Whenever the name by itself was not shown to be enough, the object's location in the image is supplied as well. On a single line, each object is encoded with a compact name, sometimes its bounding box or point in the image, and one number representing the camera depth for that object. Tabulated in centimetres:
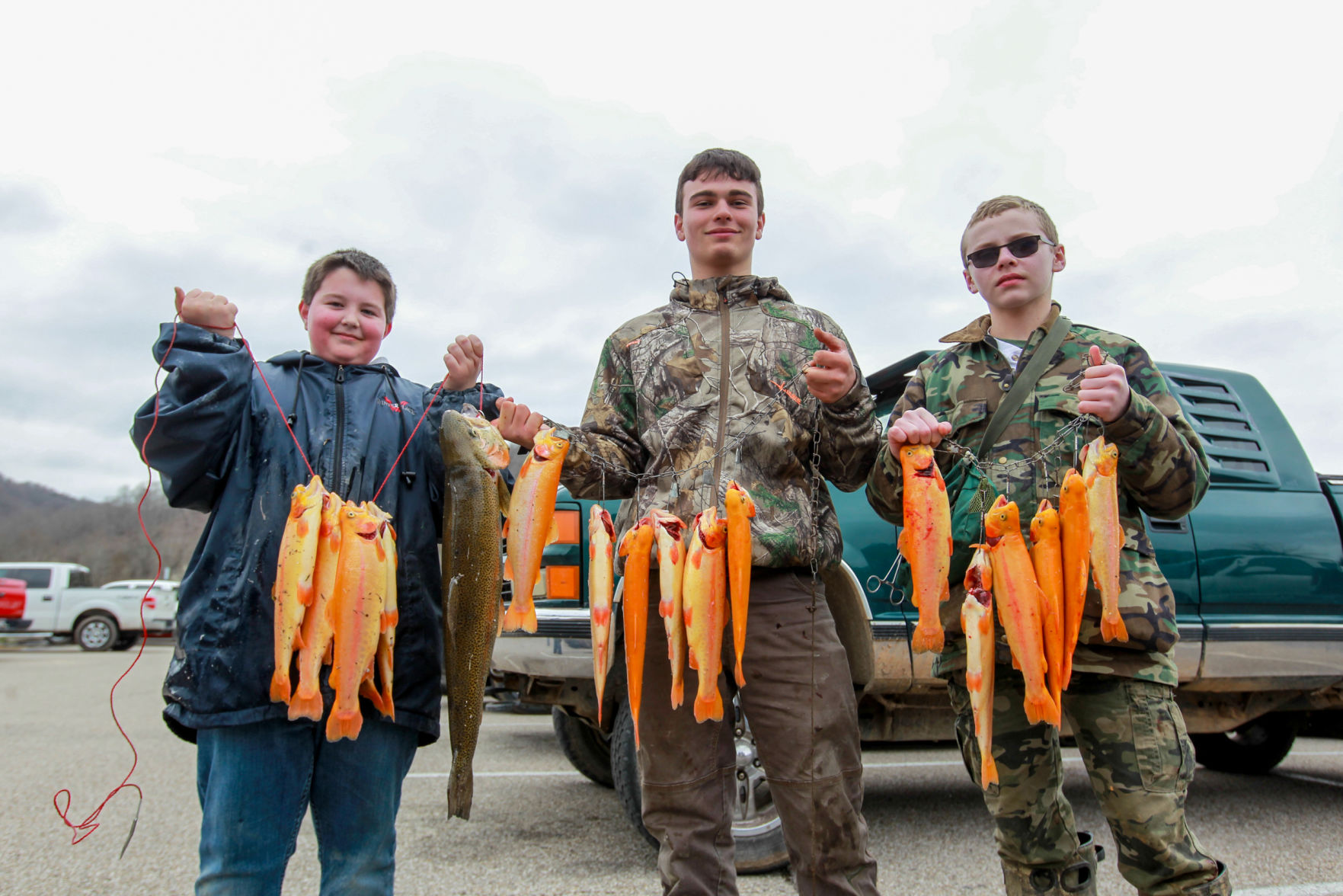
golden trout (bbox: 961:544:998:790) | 243
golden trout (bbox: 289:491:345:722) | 228
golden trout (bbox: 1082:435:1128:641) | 240
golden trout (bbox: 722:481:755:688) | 235
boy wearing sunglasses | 247
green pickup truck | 436
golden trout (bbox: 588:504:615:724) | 249
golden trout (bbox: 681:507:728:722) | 235
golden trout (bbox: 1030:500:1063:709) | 241
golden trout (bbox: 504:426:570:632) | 251
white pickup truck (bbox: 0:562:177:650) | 2173
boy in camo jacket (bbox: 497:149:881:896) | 250
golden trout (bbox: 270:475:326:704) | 227
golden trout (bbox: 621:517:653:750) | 246
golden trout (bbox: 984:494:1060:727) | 237
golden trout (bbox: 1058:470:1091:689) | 241
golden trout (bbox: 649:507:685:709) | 240
